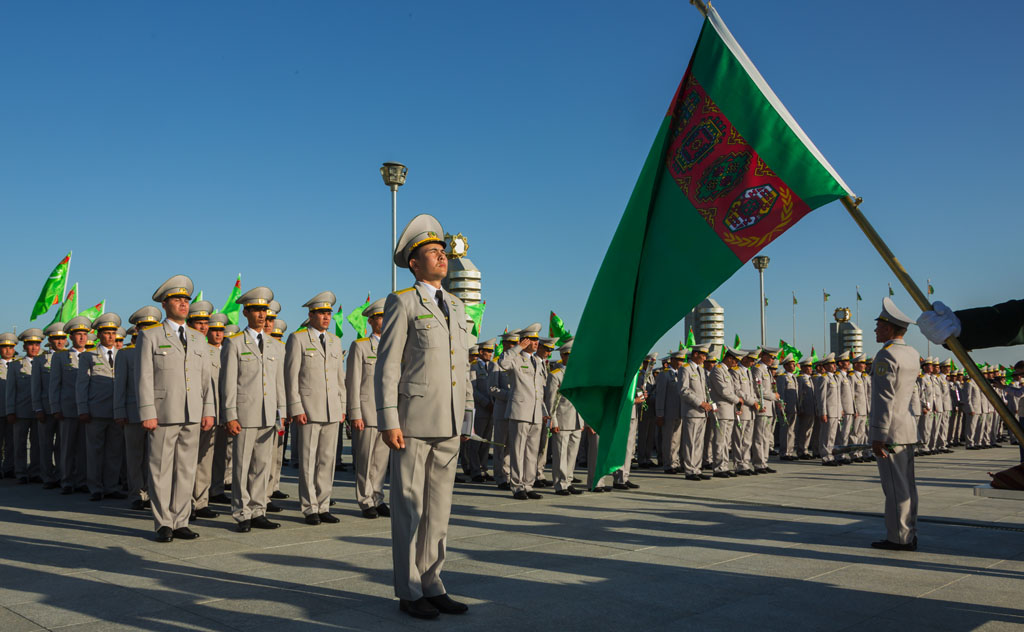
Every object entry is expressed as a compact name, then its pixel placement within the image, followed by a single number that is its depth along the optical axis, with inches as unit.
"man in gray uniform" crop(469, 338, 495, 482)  492.4
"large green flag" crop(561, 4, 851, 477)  174.9
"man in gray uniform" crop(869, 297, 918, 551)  257.4
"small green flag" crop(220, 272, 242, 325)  539.7
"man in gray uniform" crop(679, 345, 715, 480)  494.6
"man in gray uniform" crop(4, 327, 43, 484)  480.1
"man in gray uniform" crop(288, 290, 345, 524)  317.7
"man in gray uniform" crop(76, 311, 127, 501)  395.9
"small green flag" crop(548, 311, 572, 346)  529.9
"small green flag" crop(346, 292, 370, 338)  484.7
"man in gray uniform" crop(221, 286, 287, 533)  297.1
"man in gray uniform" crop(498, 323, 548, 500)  400.5
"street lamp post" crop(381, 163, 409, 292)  592.7
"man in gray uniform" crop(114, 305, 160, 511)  337.7
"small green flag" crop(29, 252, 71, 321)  571.8
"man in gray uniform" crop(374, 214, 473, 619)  180.1
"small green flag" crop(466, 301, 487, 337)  565.3
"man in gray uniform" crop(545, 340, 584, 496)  417.1
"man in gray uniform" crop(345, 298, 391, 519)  331.9
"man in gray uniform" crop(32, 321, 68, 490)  452.1
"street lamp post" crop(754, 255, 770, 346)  1108.1
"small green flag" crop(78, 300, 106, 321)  565.7
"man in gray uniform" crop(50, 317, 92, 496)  427.5
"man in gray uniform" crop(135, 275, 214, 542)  273.7
